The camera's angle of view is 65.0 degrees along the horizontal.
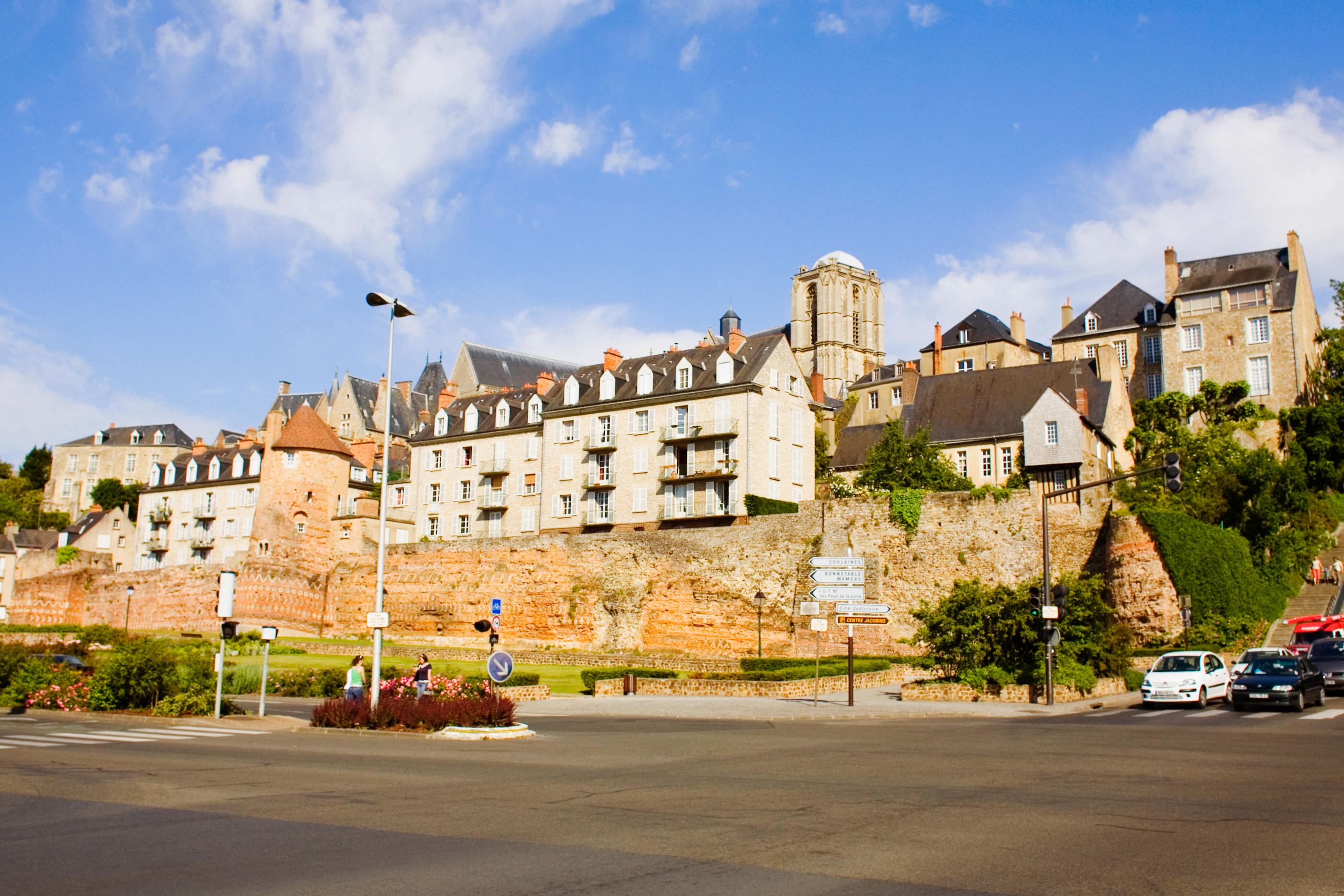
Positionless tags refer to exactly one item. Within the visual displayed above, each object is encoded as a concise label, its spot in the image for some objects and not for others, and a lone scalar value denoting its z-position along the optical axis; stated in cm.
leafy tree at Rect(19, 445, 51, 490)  12712
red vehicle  3584
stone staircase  4178
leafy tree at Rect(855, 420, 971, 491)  5709
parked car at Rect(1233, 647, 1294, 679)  2641
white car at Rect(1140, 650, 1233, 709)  2655
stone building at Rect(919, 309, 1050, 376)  8531
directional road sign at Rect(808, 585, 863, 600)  2689
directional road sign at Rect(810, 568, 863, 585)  2709
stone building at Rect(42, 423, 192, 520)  11800
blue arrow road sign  2059
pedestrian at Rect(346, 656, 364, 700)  2397
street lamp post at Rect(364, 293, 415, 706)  2166
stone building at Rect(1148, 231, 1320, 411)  6812
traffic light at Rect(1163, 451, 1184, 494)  2275
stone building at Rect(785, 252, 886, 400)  12269
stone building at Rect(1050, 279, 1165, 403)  7538
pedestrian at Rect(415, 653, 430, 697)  2415
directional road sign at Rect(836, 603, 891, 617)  2684
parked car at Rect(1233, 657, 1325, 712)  2464
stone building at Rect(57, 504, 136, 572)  9200
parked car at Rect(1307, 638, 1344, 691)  2916
